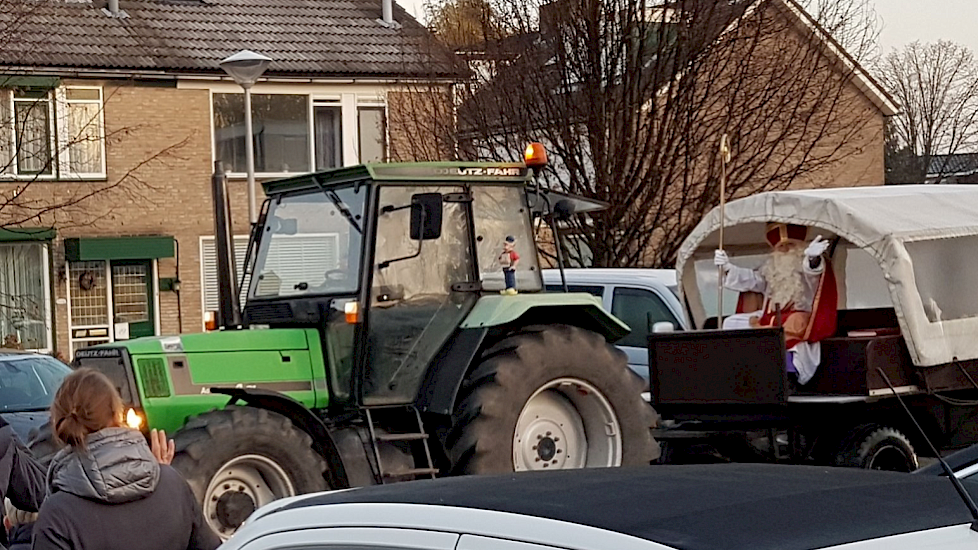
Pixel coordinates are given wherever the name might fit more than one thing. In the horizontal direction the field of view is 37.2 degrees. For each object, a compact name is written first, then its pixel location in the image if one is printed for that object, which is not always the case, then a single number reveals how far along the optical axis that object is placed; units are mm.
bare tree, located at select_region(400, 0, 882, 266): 18422
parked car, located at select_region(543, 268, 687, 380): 12891
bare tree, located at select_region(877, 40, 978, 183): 55531
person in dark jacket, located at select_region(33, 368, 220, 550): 4719
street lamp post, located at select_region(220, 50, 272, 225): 14969
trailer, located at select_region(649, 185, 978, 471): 9766
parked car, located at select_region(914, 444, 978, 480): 4754
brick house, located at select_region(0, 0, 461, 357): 25312
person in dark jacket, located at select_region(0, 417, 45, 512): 6340
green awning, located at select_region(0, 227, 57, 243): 23478
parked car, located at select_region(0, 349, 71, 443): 13430
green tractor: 8688
